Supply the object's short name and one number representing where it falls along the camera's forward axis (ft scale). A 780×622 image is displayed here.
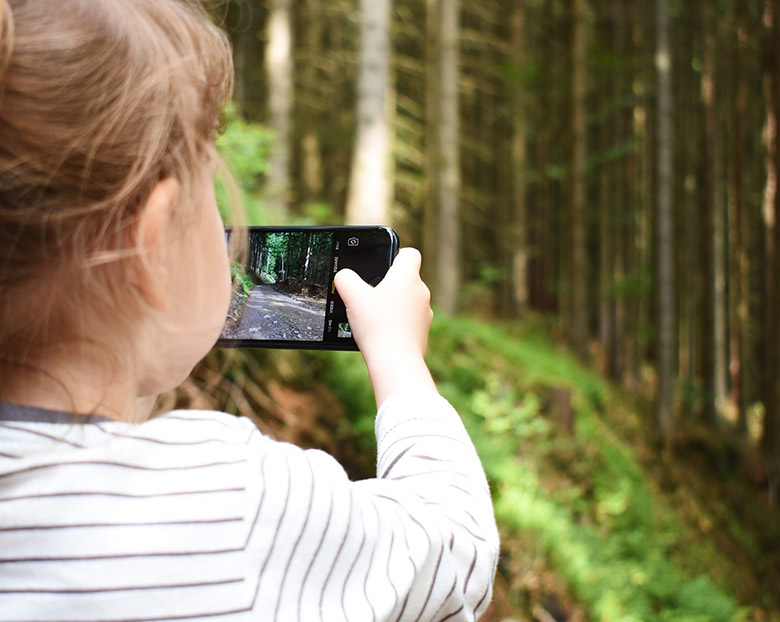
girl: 2.67
